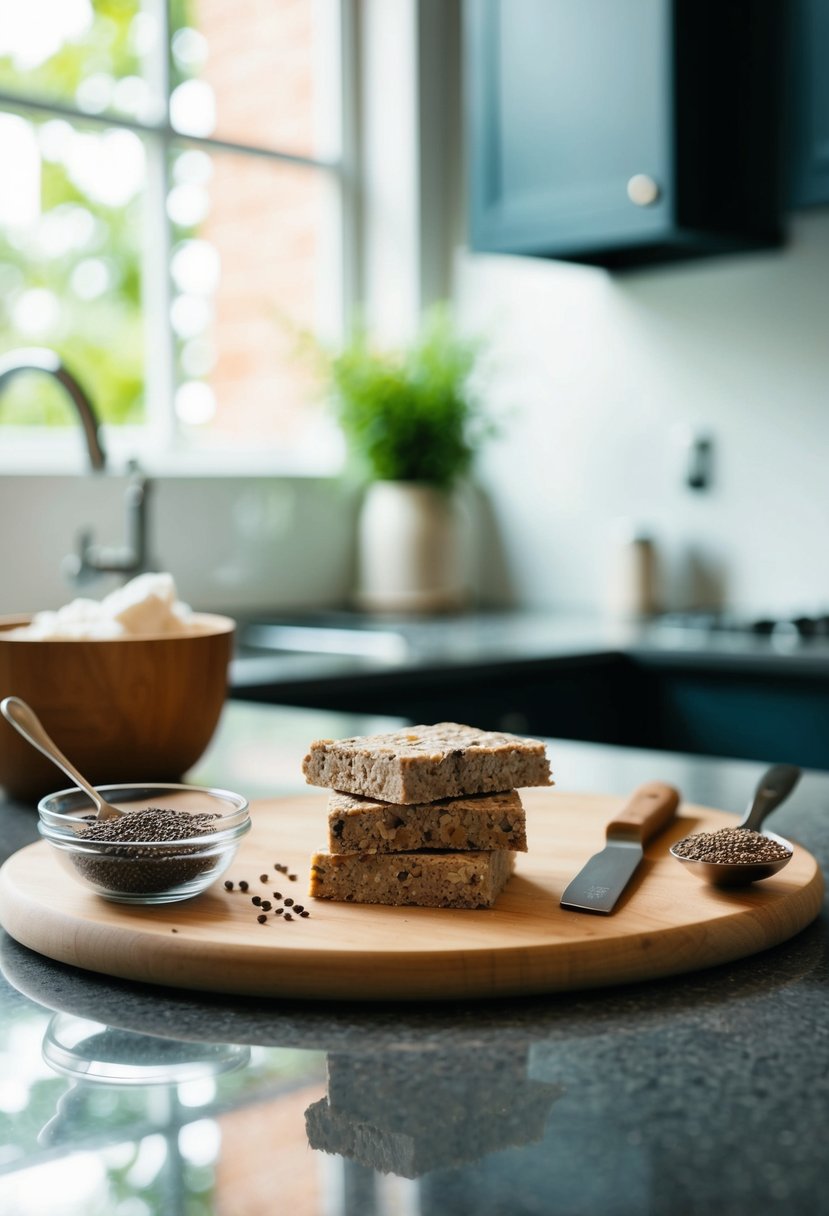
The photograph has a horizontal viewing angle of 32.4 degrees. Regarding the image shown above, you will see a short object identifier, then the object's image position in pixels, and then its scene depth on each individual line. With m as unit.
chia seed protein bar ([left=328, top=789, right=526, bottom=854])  0.83
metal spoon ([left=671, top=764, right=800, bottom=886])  0.85
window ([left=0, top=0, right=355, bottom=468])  3.20
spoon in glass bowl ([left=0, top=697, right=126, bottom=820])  0.95
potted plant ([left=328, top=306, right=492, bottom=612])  3.40
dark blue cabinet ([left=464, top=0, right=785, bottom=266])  2.80
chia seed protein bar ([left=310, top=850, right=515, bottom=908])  0.82
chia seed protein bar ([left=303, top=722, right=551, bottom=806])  0.83
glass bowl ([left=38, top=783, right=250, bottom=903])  0.80
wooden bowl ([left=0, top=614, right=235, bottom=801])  1.18
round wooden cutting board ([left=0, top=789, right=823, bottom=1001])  0.72
